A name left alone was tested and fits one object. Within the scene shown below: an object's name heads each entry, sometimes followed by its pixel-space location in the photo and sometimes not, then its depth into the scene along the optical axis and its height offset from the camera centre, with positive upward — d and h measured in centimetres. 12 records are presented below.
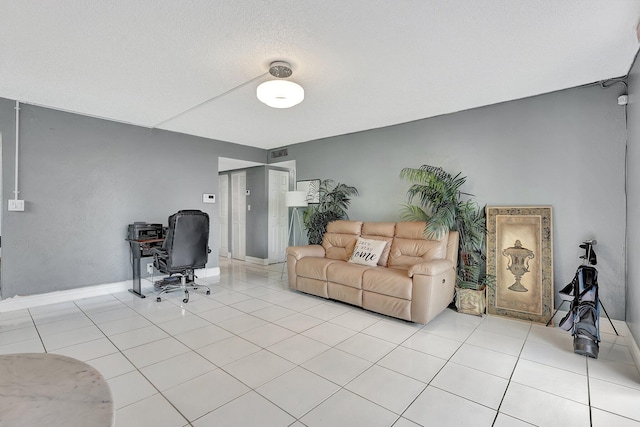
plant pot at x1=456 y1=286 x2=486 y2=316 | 345 -105
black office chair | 387 -46
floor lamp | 511 +25
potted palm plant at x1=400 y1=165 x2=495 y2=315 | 349 -18
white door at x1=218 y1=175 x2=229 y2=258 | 745 -1
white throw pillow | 385 -52
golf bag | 244 -85
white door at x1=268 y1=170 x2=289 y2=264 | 653 -7
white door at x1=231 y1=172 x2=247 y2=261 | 697 -4
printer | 424 -26
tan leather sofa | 305 -69
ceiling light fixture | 263 +112
